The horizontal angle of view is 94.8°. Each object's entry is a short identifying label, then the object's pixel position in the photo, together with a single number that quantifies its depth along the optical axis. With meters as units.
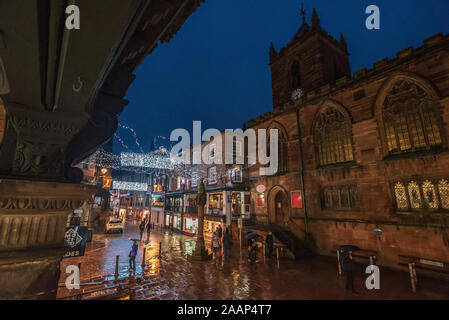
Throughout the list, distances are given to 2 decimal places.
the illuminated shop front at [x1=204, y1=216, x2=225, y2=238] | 21.96
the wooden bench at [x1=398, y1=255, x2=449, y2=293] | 10.19
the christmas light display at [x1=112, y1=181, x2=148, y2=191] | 32.09
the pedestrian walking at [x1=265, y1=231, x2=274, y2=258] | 14.06
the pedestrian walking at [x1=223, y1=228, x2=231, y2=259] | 13.60
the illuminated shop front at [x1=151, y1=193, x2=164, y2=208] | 35.47
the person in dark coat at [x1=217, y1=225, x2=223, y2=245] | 15.94
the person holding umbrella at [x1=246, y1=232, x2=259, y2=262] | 13.51
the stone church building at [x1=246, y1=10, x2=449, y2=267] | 11.30
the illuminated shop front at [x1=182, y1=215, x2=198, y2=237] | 25.58
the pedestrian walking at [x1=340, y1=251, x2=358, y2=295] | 8.41
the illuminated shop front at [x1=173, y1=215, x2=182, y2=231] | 28.96
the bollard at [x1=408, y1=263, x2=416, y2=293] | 8.67
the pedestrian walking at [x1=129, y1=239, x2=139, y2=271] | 11.53
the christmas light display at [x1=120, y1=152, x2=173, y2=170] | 24.44
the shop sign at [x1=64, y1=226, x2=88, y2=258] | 7.09
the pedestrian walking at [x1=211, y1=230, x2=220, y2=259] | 13.83
